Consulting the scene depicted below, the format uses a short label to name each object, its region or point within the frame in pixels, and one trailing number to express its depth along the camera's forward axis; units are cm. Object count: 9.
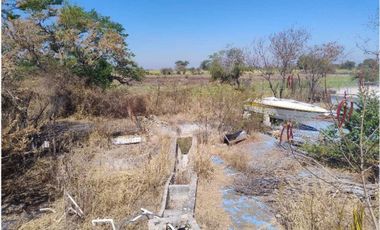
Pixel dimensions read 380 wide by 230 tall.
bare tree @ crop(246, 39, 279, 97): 1481
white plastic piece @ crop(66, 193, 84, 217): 356
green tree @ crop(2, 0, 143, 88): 1123
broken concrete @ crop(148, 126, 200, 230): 350
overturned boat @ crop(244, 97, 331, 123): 906
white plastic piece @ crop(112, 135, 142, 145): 809
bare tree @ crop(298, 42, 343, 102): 1456
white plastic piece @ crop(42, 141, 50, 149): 659
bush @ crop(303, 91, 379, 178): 559
